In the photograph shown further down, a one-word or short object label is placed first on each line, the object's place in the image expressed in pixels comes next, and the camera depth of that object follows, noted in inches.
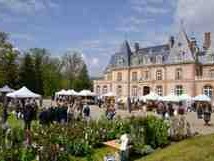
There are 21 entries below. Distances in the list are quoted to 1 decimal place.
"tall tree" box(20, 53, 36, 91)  1812.0
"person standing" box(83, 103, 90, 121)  652.1
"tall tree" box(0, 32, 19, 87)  1533.0
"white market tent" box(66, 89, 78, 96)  1133.0
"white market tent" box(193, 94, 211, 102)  985.4
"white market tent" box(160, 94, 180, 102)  958.3
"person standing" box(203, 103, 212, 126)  618.6
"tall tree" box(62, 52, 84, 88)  2144.0
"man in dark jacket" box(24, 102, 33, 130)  448.5
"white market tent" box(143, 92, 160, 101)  1034.3
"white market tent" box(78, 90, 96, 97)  1095.7
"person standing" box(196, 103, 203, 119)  758.1
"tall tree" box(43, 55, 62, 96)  2007.3
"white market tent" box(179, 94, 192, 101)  982.4
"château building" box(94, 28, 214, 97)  1379.6
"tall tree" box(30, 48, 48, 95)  1863.3
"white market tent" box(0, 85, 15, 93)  855.4
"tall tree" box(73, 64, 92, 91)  2097.9
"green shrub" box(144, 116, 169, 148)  391.3
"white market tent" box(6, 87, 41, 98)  682.8
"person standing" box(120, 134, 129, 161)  303.4
